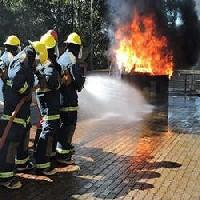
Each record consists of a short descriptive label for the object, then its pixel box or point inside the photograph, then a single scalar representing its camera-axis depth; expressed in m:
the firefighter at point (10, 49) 6.13
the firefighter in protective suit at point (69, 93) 5.21
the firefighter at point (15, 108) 4.43
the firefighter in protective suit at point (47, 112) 4.83
